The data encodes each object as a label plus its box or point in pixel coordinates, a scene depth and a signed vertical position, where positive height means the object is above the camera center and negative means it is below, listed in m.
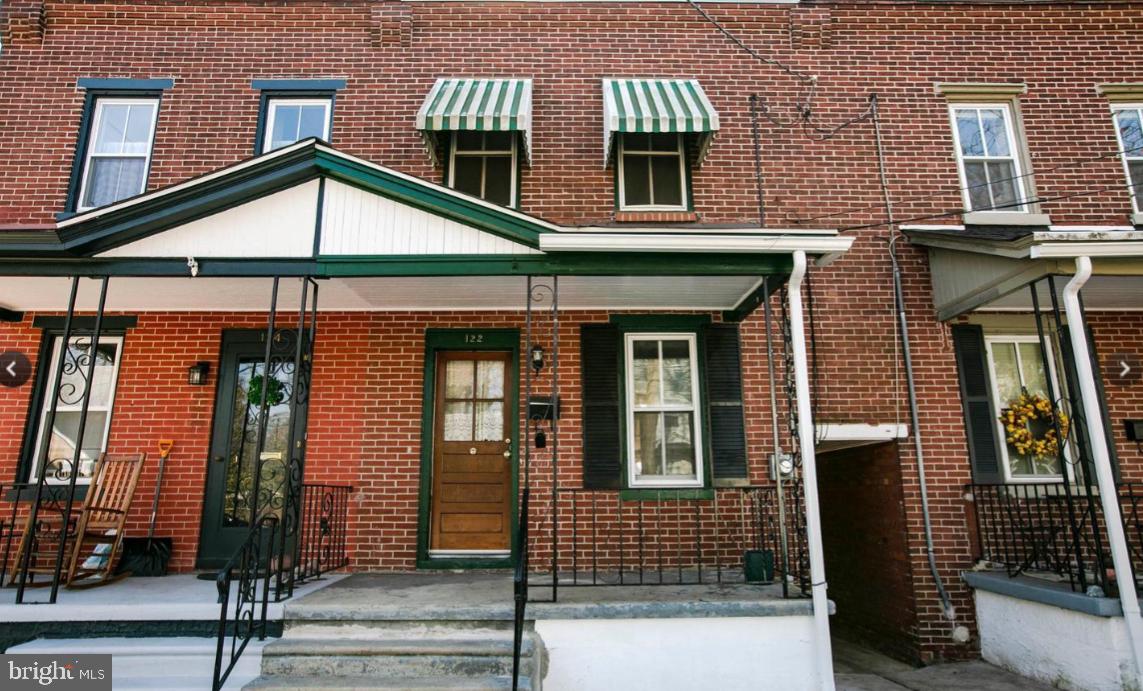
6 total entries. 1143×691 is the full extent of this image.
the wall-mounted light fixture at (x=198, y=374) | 6.74 +1.14
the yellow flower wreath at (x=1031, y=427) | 6.62 +0.55
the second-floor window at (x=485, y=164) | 7.38 +3.56
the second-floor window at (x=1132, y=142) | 7.51 +3.85
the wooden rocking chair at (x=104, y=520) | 5.72 -0.28
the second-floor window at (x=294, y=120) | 7.57 +4.16
